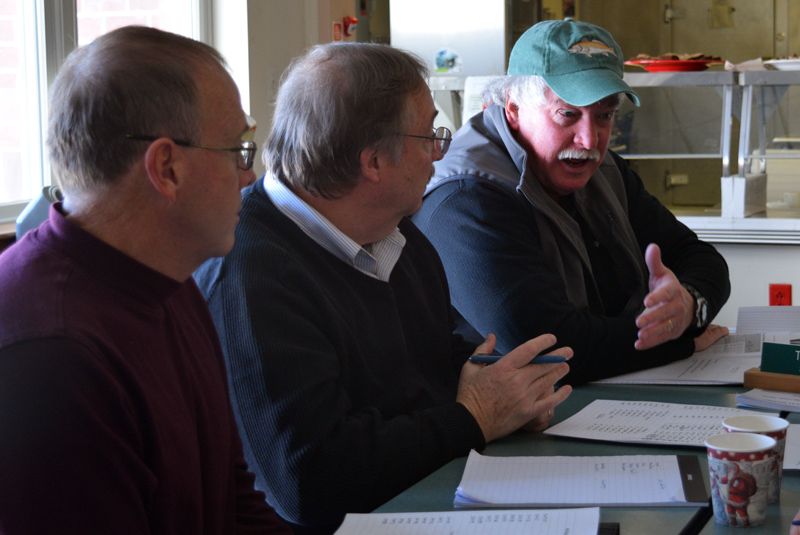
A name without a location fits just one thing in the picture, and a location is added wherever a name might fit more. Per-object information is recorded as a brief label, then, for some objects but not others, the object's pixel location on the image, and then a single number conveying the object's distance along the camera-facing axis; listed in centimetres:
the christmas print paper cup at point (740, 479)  237
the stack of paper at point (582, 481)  248
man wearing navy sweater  260
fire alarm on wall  721
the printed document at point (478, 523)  238
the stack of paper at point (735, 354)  307
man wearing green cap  314
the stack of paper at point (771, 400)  283
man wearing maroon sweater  219
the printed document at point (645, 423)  270
